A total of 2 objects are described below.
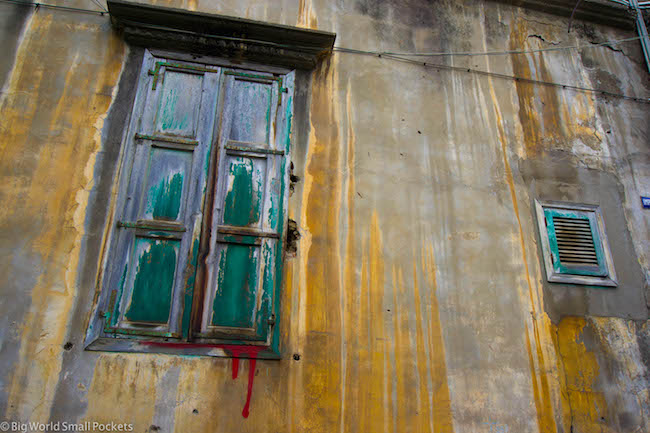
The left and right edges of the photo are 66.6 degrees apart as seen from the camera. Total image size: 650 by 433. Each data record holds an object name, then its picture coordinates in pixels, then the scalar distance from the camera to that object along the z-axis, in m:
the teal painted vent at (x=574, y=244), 3.83
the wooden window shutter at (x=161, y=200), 3.17
